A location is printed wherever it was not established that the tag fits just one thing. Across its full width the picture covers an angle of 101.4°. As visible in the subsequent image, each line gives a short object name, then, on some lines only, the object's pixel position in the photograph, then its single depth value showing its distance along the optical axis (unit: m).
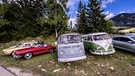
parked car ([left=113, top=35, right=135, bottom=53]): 4.20
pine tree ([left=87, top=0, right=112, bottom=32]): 11.43
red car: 4.44
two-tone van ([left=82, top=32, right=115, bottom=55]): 3.84
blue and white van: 3.25
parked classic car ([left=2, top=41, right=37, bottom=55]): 5.21
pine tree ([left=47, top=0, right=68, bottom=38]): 8.32
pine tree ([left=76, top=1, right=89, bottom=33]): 12.05
